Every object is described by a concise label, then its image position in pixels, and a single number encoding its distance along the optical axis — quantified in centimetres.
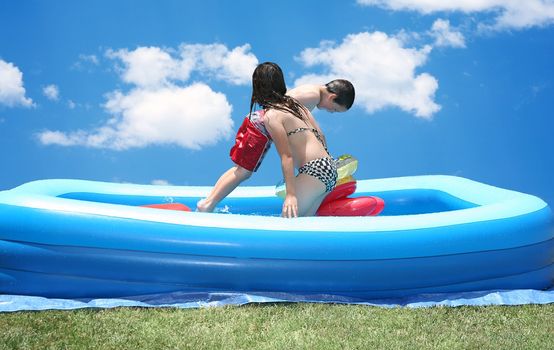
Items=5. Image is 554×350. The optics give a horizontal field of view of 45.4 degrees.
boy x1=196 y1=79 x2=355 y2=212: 397
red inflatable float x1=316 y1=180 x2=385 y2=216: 411
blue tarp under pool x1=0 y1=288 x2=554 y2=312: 329
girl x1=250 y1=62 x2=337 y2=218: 363
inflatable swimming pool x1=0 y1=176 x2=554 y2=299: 336
